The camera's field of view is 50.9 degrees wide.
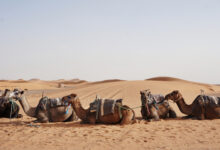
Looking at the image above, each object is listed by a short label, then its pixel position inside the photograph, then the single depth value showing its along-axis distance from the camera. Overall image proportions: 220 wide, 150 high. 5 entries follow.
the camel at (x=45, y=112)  8.74
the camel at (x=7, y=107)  9.94
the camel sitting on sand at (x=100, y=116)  8.36
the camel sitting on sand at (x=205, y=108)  9.52
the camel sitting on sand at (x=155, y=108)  9.12
